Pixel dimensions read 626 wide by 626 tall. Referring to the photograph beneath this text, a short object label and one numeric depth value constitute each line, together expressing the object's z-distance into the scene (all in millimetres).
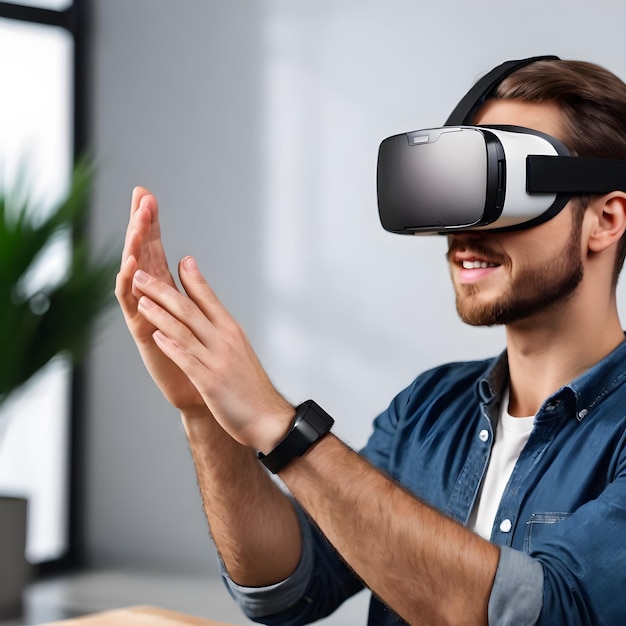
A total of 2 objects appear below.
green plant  3300
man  1354
